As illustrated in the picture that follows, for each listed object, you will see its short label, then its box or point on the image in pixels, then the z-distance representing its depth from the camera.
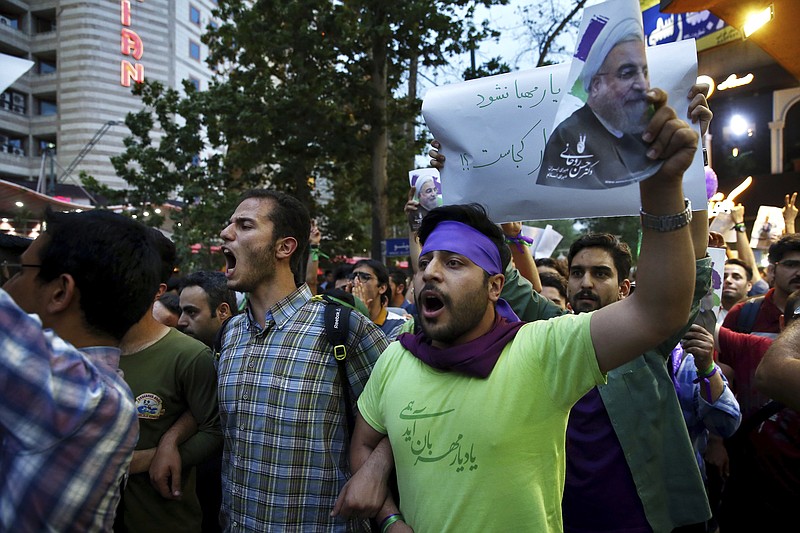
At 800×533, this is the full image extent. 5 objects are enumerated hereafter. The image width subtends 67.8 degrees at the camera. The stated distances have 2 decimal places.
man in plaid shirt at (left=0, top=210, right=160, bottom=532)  1.20
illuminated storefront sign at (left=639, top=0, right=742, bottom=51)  18.91
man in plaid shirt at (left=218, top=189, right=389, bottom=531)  2.25
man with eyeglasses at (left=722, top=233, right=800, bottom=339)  3.82
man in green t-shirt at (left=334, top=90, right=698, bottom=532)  1.53
